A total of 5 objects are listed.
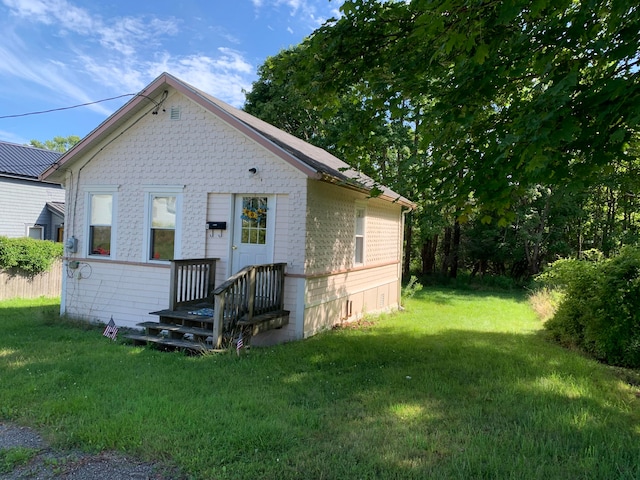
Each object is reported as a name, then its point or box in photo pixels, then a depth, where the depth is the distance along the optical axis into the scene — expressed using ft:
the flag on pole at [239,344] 22.84
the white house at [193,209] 28.19
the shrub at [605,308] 24.70
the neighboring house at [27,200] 57.49
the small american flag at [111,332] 27.69
